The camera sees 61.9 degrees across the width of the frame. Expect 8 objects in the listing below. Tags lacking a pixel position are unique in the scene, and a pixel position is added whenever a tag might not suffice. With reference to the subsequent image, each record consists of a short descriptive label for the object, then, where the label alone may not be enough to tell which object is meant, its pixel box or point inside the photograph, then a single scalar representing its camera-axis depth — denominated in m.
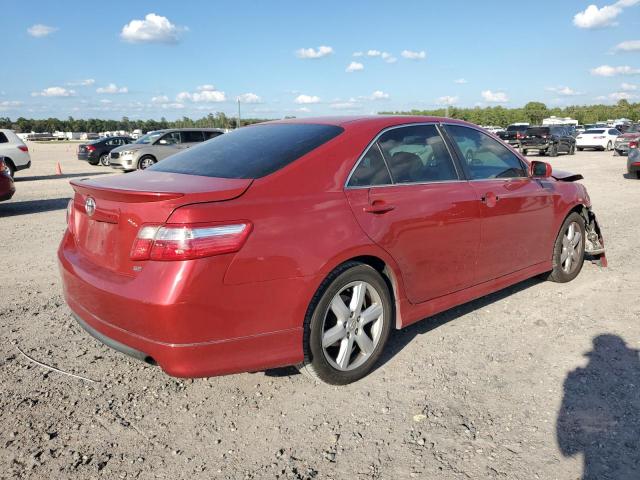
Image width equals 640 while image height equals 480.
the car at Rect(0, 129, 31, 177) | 17.38
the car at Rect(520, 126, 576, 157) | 28.81
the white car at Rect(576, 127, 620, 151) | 34.50
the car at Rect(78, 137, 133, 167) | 25.39
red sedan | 2.69
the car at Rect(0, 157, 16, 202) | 10.19
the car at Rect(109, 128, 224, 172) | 19.75
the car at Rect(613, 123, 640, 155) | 27.45
